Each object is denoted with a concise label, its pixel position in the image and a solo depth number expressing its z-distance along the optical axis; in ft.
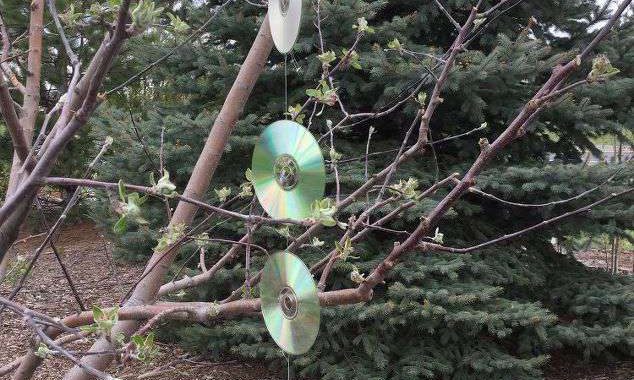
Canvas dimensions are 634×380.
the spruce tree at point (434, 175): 11.43
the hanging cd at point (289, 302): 6.41
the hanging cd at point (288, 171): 6.42
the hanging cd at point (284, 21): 6.55
